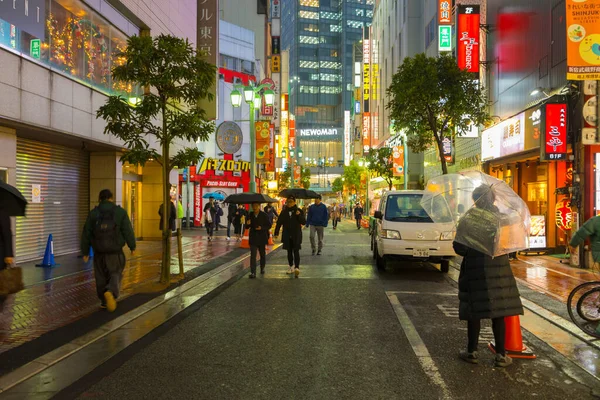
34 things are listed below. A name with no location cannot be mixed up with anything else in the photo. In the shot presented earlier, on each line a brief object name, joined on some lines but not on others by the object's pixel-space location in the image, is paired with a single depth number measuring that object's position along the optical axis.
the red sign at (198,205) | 34.72
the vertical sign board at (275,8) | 65.91
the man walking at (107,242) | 7.56
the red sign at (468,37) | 20.69
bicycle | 6.87
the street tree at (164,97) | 9.83
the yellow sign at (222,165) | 34.00
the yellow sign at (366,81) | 60.66
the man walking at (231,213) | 22.11
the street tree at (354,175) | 66.69
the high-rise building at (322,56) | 129.50
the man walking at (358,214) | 35.16
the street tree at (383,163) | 40.06
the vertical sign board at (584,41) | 11.66
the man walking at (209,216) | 21.92
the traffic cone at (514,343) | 5.53
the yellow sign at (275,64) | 60.00
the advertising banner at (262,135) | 33.56
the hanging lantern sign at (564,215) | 14.26
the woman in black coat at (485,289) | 5.09
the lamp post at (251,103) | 19.77
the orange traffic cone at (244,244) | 18.76
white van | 11.62
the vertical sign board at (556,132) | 13.72
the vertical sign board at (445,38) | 23.45
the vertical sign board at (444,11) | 24.14
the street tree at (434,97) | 17.09
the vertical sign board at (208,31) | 22.84
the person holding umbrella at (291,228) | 11.71
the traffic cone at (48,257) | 12.65
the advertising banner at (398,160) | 37.72
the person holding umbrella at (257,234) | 11.55
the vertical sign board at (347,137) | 88.00
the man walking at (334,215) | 35.16
